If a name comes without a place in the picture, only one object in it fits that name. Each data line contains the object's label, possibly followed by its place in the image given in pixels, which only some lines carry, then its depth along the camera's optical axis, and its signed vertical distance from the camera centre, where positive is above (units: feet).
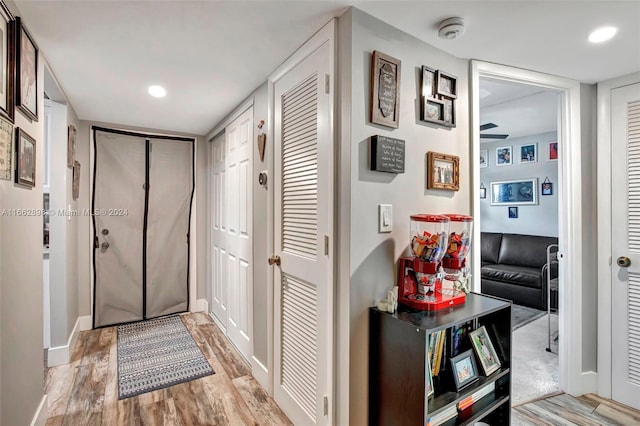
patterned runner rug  7.97 -4.18
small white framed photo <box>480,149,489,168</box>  17.97 +3.14
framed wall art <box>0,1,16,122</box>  4.45 +2.19
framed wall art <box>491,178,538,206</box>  15.85 +1.10
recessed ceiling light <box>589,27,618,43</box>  5.43 +3.14
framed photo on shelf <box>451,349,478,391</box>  4.78 -2.41
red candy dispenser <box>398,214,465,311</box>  4.96 -0.87
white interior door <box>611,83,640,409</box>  7.20 -0.65
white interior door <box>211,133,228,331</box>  11.05 -0.72
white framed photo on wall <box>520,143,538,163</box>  15.80 +3.03
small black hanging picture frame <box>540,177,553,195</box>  15.20 +1.26
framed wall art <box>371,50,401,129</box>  5.01 +1.99
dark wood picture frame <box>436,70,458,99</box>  5.89 +2.45
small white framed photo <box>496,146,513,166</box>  16.93 +3.08
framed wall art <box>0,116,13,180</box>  4.46 +0.94
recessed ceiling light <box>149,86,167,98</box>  8.08 +3.17
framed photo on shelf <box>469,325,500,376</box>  5.16 -2.26
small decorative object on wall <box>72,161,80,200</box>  10.17 +1.09
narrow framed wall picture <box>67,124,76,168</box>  9.23 +2.01
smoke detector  5.06 +3.00
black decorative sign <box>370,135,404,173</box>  4.97 +0.94
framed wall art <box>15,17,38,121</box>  4.95 +2.33
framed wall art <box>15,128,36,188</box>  5.04 +0.90
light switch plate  5.14 -0.08
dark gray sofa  13.50 -2.55
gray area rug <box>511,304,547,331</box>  12.16 -4.12
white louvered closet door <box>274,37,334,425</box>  5.35 -0.49
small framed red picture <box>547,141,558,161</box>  14.97 +2.94
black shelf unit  4.25 -2.30
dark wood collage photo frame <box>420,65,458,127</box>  5.72 +2.16
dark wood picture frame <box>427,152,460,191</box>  5.78 +0.79
